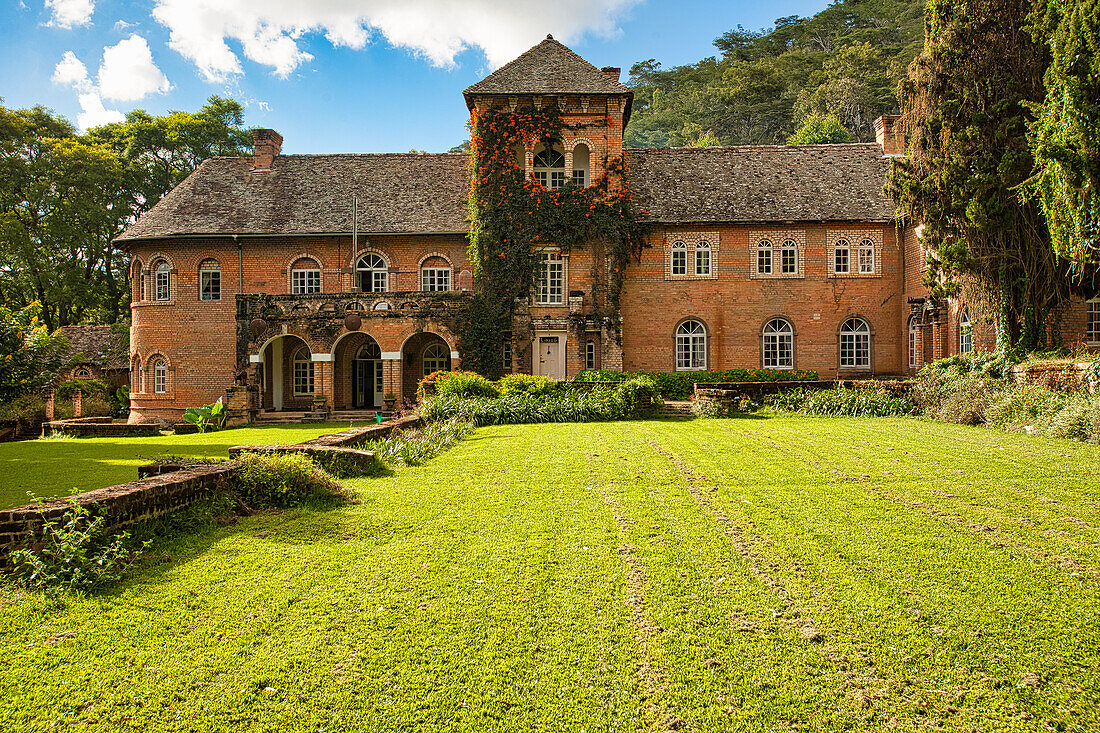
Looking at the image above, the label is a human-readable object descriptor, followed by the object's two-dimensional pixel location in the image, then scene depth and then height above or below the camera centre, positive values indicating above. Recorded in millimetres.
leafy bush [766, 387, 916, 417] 18203 -1141
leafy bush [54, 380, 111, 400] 27406 -876
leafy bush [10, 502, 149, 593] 4992 -1466
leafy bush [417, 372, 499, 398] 19031 -622
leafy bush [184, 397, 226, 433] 22109 -1652
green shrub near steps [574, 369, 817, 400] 22078 -498
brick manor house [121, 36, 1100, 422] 25406 +3410
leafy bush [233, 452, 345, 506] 7703 -1327
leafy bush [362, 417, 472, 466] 10688 -1377
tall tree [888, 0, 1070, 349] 17344 +5179
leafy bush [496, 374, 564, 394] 19547 -604
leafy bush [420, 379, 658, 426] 17422 -1130
